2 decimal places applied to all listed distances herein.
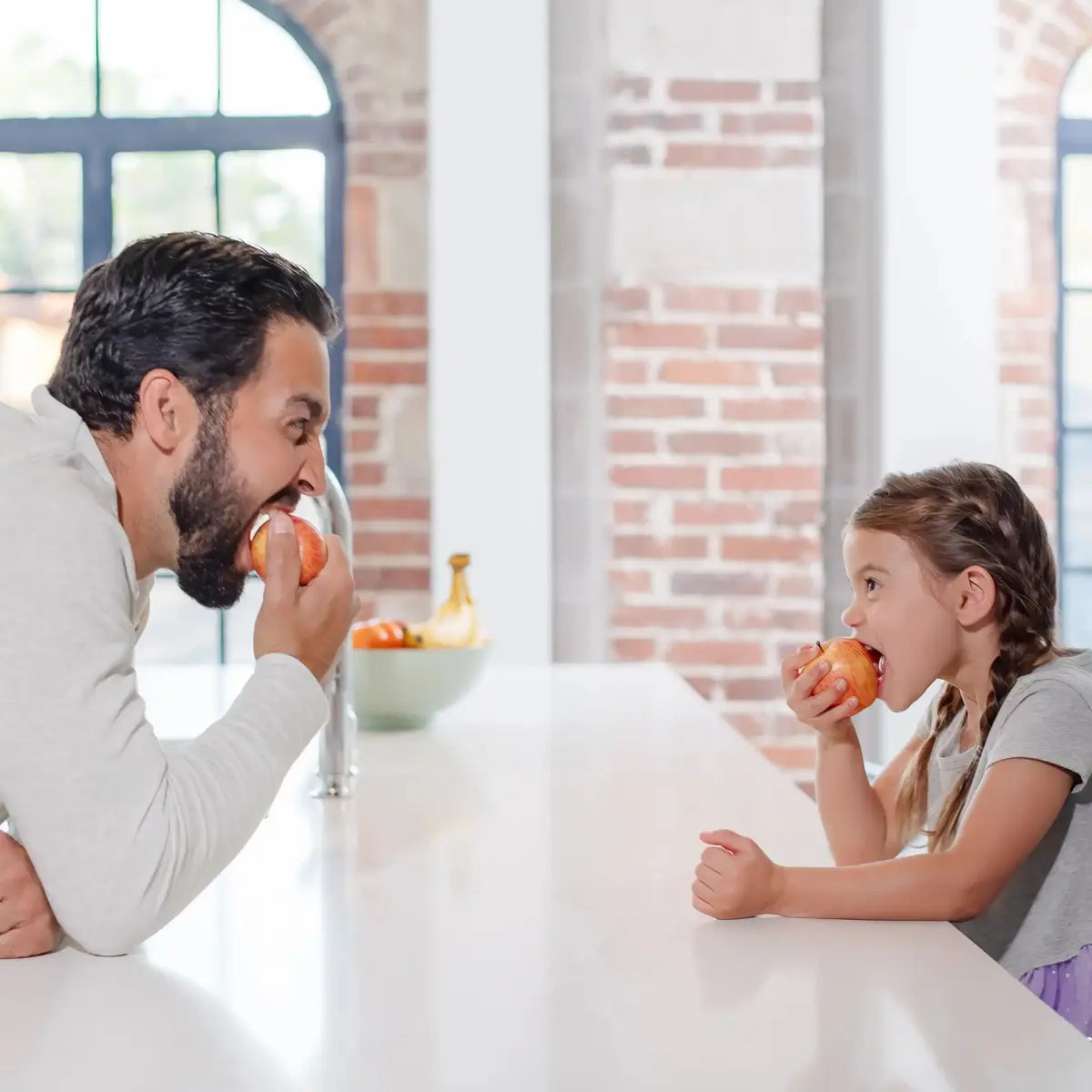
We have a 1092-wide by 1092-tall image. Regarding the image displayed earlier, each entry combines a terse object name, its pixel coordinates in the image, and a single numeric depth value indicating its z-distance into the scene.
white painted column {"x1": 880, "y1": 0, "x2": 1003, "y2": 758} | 3.15
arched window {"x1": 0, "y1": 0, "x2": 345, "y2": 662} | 3.67
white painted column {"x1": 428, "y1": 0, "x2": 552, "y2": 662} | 3.09
